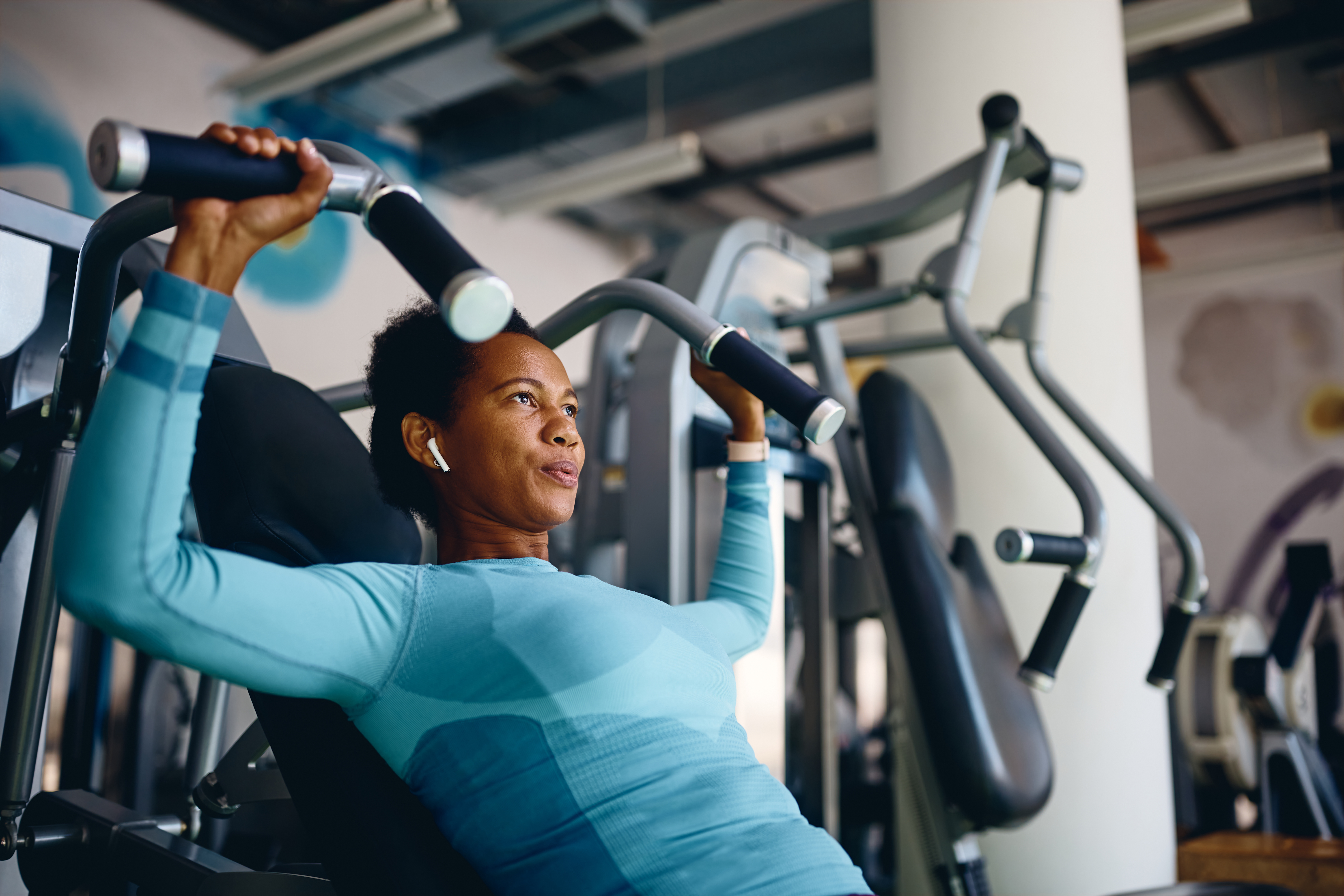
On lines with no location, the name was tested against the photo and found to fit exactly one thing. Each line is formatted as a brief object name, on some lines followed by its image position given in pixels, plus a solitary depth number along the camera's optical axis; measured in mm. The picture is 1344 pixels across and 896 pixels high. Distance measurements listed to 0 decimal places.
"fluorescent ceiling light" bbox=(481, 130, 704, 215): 4027
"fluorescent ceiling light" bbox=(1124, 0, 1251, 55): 3205
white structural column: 2057
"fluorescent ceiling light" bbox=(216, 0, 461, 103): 3422
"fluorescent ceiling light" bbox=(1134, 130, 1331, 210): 3924
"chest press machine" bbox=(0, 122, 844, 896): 626
